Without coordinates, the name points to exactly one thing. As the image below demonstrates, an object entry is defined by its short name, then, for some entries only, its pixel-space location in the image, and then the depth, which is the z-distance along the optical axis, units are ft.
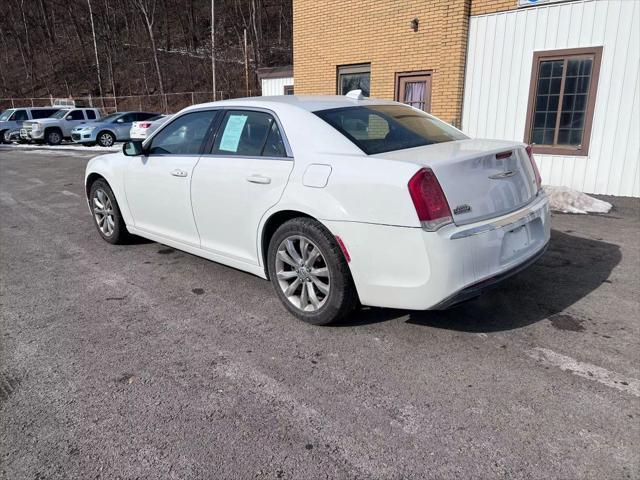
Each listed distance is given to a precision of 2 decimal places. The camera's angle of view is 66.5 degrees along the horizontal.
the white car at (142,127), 67.71
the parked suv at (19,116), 83.61
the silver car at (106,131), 71.82
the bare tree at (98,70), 131.50
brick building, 26.48
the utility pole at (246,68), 94.66
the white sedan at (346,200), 9.42
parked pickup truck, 77.15
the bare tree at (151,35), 124.37
